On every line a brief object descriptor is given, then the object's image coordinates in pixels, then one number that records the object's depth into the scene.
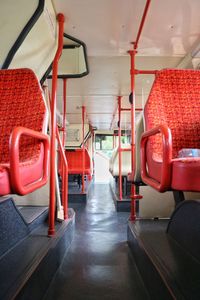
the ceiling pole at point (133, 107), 2.35
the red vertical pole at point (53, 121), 1.95
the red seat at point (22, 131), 0.80
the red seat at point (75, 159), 5.92
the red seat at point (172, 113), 1.33
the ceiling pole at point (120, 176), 3.81
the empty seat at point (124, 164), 4.48
